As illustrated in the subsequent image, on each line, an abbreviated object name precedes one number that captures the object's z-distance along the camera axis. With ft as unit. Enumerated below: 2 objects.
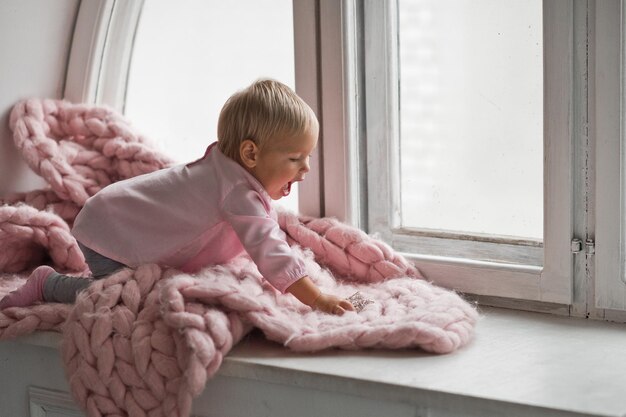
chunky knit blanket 7.64
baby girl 8.14
